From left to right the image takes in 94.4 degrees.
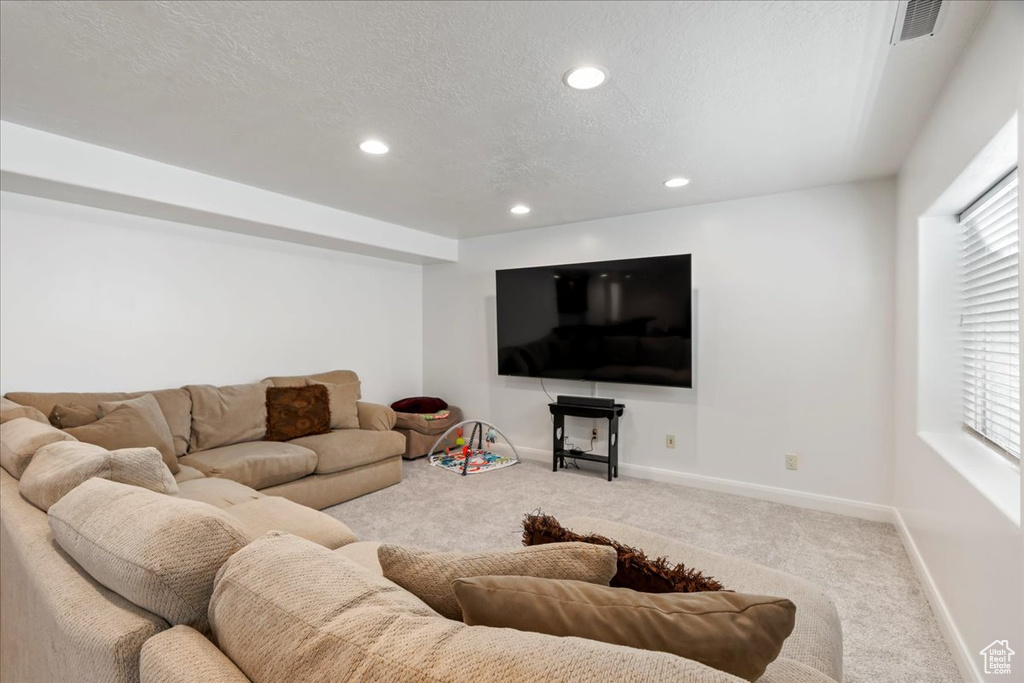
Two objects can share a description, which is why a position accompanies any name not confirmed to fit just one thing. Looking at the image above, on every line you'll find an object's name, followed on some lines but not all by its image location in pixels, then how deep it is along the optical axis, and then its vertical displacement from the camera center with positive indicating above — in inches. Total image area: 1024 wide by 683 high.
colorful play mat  176.4 -49.5
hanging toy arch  179.0 -49.3
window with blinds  75.7 +2.7
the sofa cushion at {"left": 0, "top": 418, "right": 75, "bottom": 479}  65.3 -14.9
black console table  164.7 -34.3
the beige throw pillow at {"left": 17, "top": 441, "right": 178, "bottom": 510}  52.6 -15.4
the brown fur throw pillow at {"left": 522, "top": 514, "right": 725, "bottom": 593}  38.6 -20.1
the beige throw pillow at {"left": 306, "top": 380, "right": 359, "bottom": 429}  160.9 -24.1
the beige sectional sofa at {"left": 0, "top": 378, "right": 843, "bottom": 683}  22.5 -16.9
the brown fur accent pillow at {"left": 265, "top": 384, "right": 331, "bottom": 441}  146.1 -24.1
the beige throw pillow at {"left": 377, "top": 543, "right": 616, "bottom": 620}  34.5 -17.4
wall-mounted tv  153.9 +4.8
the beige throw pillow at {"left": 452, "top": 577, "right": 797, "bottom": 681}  28.0 -17.4
